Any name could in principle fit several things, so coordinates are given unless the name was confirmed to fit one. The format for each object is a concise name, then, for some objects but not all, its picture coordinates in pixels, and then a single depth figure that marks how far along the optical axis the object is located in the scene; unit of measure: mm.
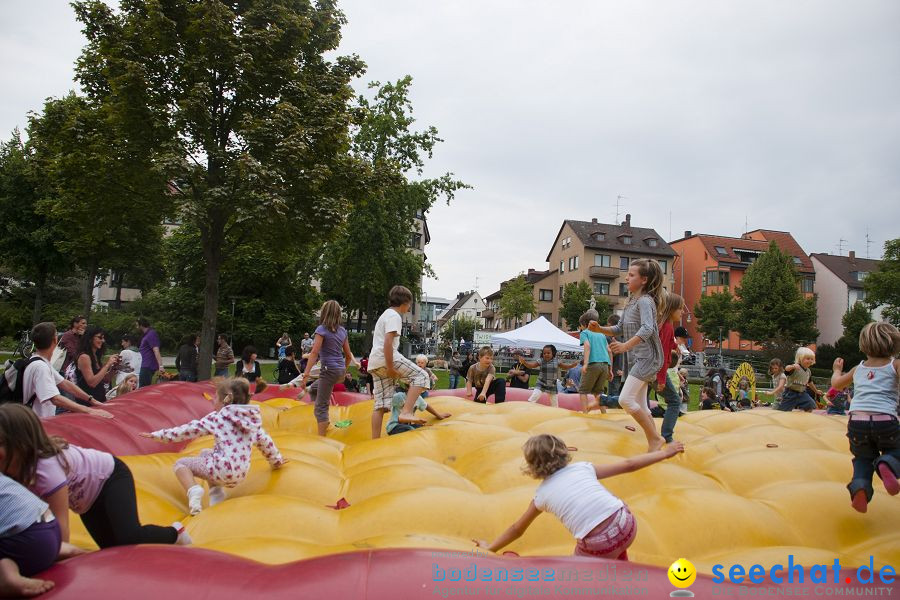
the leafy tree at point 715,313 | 50781
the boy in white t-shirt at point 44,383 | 5355
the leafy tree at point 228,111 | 13922
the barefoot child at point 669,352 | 5916
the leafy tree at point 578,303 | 57575
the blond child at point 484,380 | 9984
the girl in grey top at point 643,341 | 5387
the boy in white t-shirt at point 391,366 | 6402
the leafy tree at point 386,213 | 27781
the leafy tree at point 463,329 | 81562
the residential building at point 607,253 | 61906
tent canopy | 22141
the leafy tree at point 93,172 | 14398
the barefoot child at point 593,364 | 8734
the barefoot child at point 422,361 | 9511
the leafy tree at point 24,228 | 27422
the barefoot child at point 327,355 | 7117
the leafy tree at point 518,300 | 62156
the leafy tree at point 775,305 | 47625
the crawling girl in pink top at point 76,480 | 2775
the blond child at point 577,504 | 3086
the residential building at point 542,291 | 69938
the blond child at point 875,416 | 3943
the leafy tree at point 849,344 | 43312
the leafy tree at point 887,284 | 41428
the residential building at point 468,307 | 113562
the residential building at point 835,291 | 55000
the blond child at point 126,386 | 10094
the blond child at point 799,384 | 9152
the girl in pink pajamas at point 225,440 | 4418
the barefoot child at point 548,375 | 10531
